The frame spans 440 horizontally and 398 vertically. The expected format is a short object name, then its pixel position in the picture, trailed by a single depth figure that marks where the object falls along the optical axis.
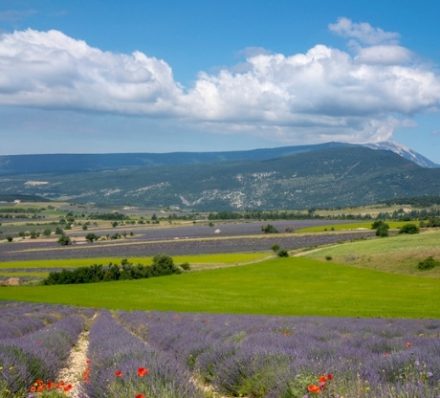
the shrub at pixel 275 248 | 97.03
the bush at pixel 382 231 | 106.68
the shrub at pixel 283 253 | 88.50
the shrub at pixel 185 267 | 78.81
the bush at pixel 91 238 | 136.88
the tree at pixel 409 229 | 102.91
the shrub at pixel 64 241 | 130.25
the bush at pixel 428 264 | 61.00
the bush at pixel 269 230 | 145.00
